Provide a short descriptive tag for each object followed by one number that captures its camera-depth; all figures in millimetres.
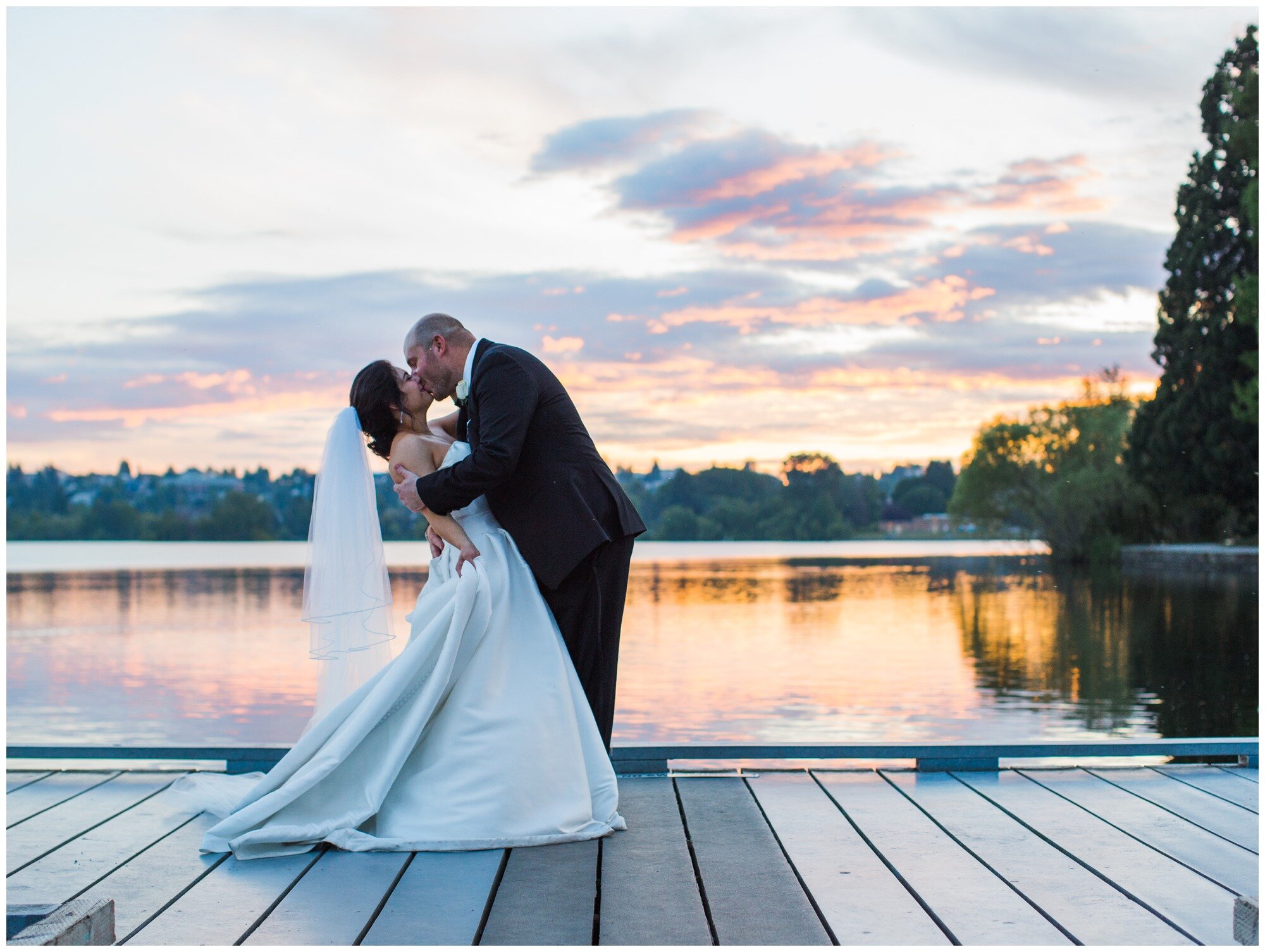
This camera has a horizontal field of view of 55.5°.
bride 3127
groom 3412
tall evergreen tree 25297
